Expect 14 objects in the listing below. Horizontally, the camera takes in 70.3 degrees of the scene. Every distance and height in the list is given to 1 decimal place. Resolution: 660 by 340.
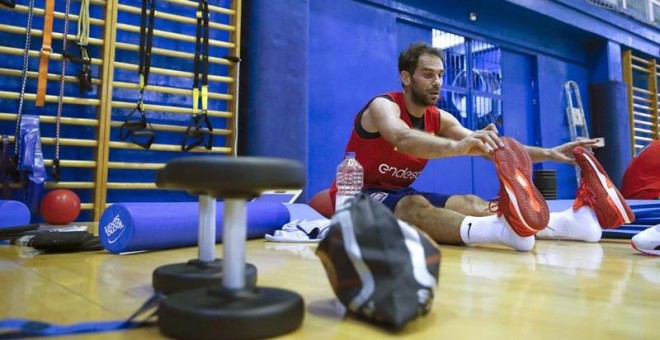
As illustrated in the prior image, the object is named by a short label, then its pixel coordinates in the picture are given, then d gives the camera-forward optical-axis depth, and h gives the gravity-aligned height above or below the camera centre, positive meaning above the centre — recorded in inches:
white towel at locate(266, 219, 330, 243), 82.5 -6.4
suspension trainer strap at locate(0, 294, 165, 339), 26.8 -7.9
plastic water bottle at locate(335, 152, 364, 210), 93.3 +4.0
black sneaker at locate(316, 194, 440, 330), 28.2 -4.2
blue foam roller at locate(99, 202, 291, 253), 65.2 -4.6
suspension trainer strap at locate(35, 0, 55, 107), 114.8 +34.7
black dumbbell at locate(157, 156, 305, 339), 25.0 -4.8
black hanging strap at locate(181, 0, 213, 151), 132.3 +30.0
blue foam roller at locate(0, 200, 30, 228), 86.0 -4.0
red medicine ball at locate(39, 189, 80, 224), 107.7 -3.1
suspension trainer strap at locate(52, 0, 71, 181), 114.7 +21.3
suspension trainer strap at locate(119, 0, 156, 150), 124.6 +24.8
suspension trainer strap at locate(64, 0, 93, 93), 118.6 +35.8
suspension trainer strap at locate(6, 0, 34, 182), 109.3 +22.3
